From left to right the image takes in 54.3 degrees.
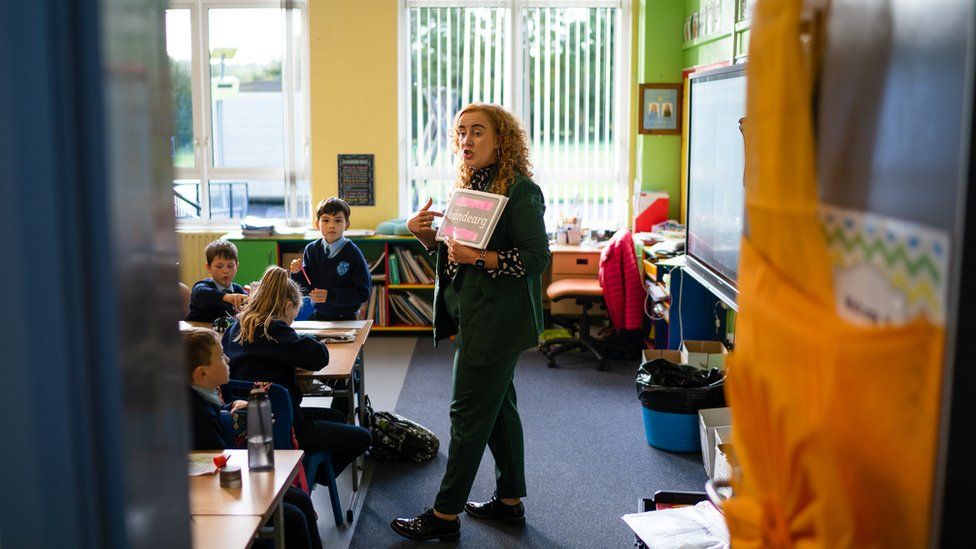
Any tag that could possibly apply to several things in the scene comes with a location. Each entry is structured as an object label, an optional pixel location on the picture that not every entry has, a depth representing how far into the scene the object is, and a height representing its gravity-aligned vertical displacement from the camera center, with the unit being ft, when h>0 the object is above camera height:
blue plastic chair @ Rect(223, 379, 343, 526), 10.62 -2.80
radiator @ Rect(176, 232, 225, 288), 24.72 -2.58
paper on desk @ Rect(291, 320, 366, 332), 14.82 -2.69
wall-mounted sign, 24.32 -0.65
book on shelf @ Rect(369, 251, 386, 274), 23.88 -2.77
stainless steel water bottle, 8.63 -2.58
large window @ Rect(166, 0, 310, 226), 24.58 +1.15
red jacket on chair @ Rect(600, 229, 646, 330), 20.40 -2.76
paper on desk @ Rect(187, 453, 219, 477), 8.59 -2.85
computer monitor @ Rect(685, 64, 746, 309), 13.24 -0.36
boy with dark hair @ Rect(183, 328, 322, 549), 9.45 -2.47
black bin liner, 14.62 -3.61
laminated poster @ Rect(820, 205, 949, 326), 2.19 -0.27
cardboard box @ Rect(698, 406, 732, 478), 13.57 -3.86
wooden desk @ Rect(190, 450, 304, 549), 7.28 -2.88
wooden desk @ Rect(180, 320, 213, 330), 14.38 -2.60
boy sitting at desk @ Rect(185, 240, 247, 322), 14.87 -2.16
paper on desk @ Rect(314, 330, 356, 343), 14.01 -2.70
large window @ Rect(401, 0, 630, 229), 24.36 +1.76
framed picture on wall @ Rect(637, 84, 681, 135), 23.29 +1.10
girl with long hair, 11.62 -2.42
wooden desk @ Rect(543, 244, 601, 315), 22.81 -2.61
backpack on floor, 14.76 -4.43
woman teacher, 10.97 -1.54
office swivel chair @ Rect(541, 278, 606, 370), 21.25 -3.61
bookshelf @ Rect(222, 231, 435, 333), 23.48 -2.91
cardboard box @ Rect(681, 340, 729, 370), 15.93 -3.37
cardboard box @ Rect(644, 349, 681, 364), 16.16 -3.41
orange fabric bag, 2.29 -0.58
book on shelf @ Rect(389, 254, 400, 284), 23.65 -2.92
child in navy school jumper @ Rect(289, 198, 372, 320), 17.19 -2.13
